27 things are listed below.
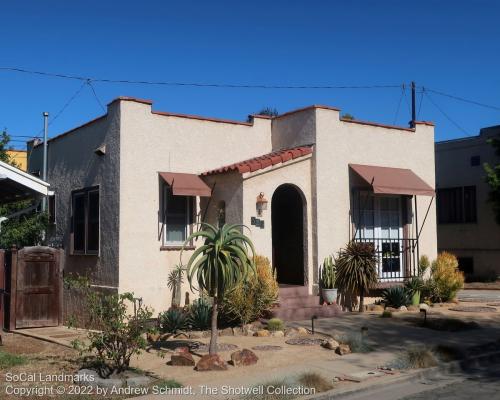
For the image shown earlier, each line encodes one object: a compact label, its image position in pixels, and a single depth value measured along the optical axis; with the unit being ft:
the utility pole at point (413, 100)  102.32
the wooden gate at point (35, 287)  42.06
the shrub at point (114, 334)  26.43
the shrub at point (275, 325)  37.63
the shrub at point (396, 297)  47.34
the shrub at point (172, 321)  37.40
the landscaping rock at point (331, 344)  32.93
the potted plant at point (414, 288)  48.91
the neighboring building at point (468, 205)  73.41
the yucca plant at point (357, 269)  44.93
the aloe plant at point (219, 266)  29.91
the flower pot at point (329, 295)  44.93
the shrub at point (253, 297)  38.37
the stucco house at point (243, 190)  43.70
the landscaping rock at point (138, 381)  25.18
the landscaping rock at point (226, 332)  37.57
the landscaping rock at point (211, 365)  27.94
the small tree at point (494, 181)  66.08
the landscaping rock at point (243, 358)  29.07
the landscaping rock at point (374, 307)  47.11
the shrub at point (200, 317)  37.93
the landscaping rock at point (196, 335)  36.27
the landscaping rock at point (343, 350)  31.91
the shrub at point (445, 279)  50.98
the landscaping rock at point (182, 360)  28.94
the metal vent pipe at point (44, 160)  55.26
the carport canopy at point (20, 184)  31.83
